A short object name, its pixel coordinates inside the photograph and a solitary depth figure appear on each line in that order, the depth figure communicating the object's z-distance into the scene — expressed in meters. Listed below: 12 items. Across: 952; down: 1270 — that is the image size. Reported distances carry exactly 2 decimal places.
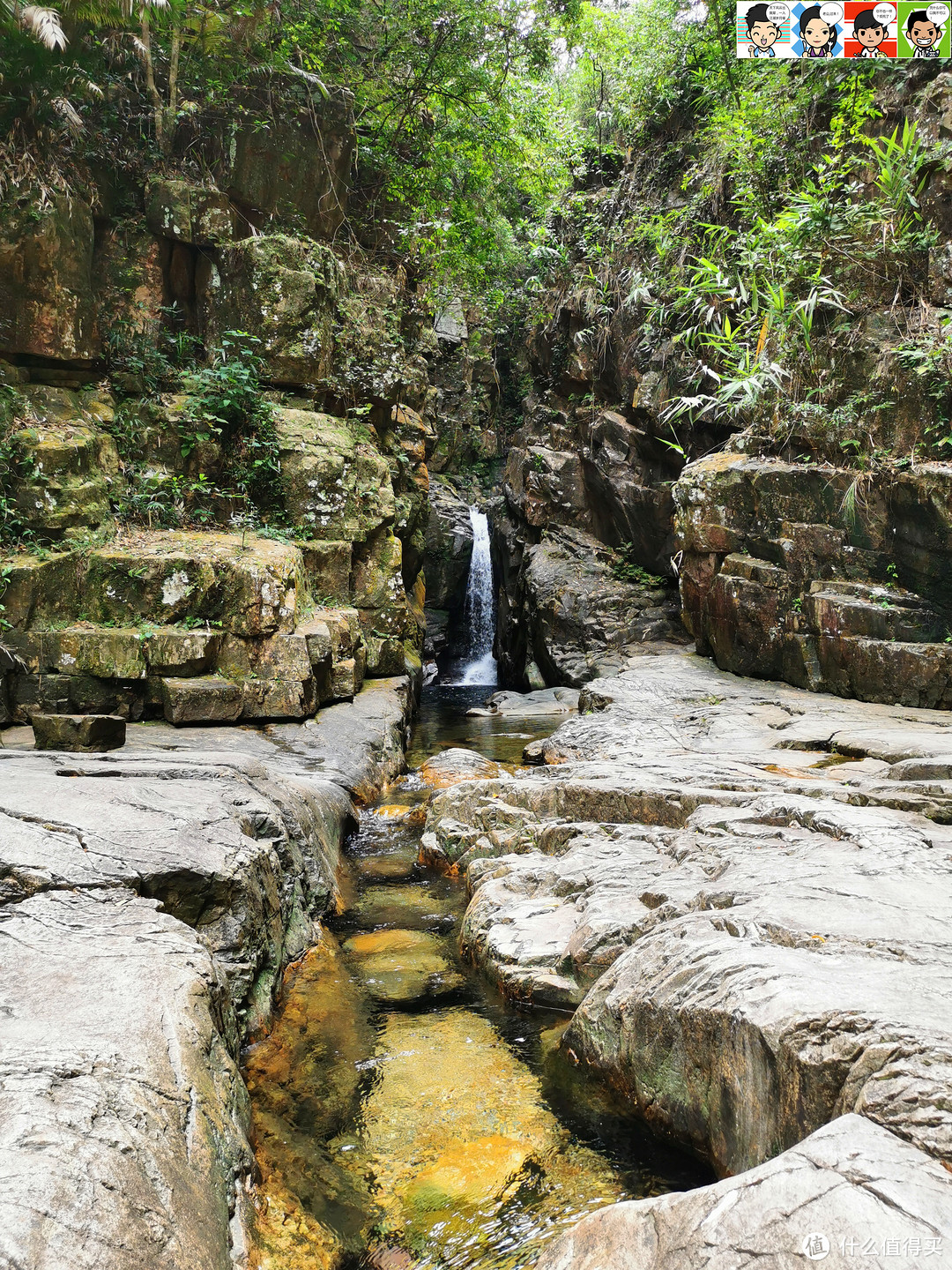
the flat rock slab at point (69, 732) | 5.95
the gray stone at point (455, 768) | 8.69
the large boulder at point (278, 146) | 12.42
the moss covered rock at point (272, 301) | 11.44
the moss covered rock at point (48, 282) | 9.36
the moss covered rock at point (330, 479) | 11.07
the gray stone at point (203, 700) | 8.10
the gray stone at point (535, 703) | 13.63
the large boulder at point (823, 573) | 8.86
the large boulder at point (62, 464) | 8.69
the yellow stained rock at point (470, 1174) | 2.71
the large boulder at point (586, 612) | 15.36
